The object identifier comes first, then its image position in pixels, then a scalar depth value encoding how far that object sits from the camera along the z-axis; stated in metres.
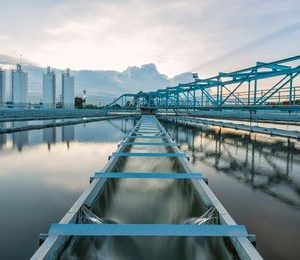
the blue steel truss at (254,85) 11.20
